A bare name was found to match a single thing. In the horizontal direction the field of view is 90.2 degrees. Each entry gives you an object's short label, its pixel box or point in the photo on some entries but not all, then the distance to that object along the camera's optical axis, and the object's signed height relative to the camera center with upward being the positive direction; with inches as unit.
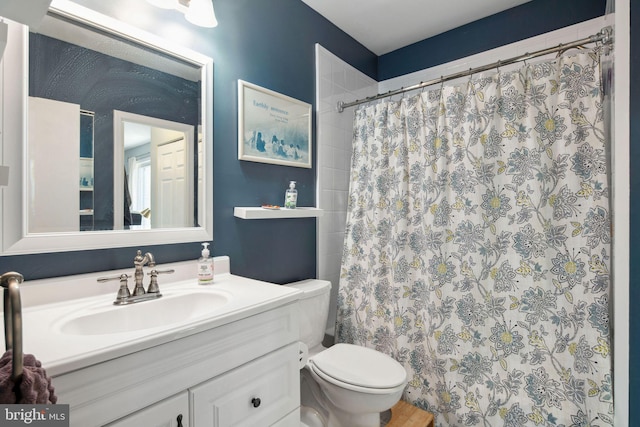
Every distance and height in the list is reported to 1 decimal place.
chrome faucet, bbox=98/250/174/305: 43.1 -10.2
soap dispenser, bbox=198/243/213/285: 51.4 -9.6
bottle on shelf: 68.5 +3.0
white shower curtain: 53.7 -7.1
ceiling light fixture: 51.2 +32.8
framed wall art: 63.1 +18.2
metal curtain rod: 53.4 +29.2
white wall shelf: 60.0 -0.2
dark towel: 18.5 -10.5
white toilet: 54.6 -29.4
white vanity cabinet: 27.8 -17.7
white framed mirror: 38.6 +9.9
